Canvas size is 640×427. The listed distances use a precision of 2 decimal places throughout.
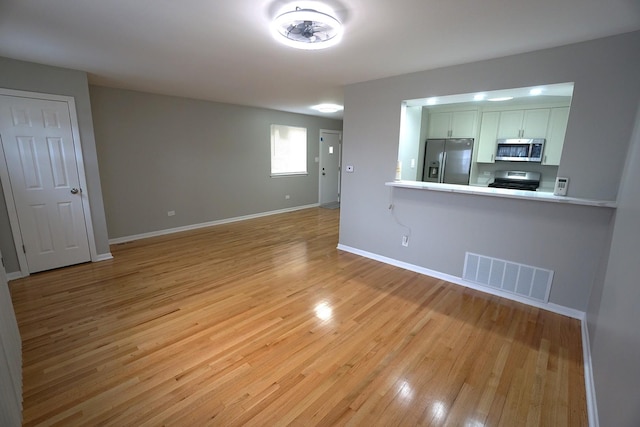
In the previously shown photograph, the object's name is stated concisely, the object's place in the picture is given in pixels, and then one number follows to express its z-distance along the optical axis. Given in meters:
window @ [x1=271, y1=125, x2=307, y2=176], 6.82
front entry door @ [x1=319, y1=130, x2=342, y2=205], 7.78
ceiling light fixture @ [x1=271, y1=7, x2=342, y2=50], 1.92
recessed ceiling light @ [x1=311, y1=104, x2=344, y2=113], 5.61
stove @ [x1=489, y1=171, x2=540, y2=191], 4.80
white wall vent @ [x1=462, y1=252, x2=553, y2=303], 2.79
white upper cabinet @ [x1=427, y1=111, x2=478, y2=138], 4.93
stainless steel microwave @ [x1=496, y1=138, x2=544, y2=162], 4.45
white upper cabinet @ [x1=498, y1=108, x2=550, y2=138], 4.40
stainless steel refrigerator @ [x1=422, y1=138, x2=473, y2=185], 4.95
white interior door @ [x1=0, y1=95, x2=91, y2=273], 3.20
